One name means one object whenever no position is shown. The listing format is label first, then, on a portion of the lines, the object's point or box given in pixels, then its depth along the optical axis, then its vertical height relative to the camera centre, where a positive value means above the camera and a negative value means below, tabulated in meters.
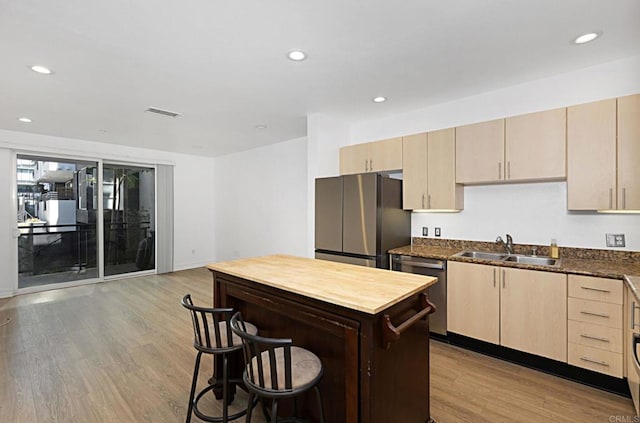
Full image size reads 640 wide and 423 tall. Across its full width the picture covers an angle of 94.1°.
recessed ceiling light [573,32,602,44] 2.17 +1.27
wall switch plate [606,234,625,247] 2.56 -0.28
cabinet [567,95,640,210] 2.30 +0.43
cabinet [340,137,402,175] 3.64 +0.68
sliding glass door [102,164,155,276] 5.69 -0.16
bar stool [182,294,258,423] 1.75 -0.81
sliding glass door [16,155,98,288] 4.86 -0.16
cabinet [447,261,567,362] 2.41 -0.87
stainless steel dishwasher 3.00 -0.77
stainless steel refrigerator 3.32 -0.12
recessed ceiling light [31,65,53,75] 2.58 +1.25
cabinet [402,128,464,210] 3.24 +0.42
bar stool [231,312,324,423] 1.36 -0.81
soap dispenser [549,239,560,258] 2.80 -0.40
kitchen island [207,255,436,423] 1.37 -0.60
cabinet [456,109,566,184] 2.63 +0.57
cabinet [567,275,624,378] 2.17 -0.88
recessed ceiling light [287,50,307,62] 2.38 +1.26
